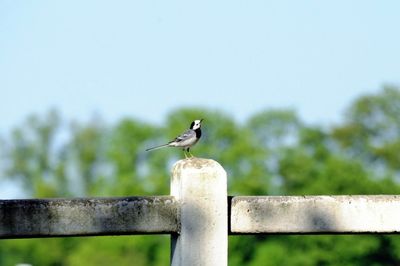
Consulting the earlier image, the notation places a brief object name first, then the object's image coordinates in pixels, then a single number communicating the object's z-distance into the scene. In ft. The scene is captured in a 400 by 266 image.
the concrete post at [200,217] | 58.34
